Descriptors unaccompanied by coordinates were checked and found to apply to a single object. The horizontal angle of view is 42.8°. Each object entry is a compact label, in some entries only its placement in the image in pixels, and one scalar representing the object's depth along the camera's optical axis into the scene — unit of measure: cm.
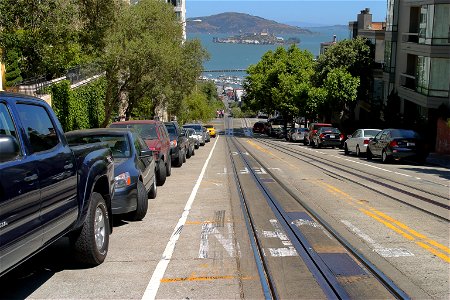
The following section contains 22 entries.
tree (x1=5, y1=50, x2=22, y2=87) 2314
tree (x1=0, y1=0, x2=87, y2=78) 1380
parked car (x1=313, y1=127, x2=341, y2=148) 3756
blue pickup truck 480
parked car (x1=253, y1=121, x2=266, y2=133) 8581
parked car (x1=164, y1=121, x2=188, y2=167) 2070
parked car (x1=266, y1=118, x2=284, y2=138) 6994
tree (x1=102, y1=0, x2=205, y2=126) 2150
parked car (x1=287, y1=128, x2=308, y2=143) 5015
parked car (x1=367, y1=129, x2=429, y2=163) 2395
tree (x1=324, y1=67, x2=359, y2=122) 4716
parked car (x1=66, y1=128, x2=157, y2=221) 959
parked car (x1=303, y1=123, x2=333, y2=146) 4046
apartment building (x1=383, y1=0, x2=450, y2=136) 3319
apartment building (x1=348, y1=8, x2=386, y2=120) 4815
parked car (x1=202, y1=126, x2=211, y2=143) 4574
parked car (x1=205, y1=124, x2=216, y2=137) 6453
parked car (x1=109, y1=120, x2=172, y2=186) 1569
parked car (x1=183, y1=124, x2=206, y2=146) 3969
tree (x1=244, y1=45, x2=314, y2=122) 6059
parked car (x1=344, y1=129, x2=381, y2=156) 2872
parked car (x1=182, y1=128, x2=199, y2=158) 2728
